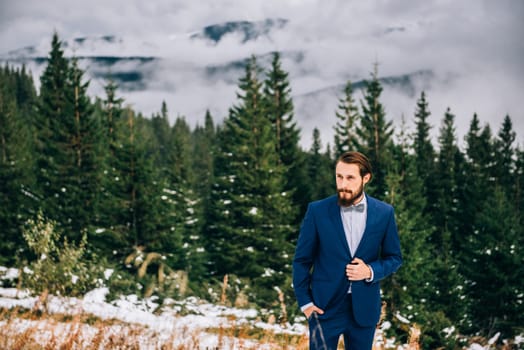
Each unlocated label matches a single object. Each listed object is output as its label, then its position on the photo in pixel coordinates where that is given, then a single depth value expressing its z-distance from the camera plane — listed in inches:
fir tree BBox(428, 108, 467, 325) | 864.9
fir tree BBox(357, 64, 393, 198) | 1230.9
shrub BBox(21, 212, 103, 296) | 391.9
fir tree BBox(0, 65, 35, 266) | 1128.8
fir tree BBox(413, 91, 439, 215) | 1662.2
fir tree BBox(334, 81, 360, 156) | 1407.5
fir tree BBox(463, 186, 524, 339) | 973.8
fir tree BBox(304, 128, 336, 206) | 1615.4
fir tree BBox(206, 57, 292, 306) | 1048.8
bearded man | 123.0
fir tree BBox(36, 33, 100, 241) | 1080.8
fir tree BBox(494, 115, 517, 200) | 1878.6
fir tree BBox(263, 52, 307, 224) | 1266.0
